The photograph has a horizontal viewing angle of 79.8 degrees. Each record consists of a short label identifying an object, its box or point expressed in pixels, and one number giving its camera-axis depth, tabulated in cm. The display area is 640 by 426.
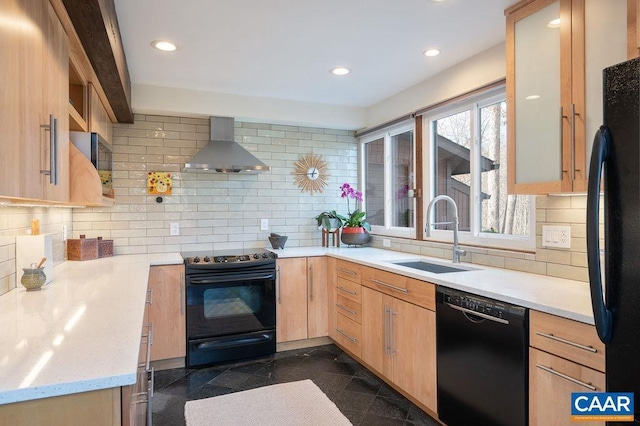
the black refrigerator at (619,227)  95
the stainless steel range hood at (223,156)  338
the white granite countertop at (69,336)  90
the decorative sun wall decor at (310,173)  412
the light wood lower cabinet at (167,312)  304
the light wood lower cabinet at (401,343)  228
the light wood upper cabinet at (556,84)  167
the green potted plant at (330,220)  400
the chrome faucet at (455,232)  273
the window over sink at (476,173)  258
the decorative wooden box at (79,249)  301
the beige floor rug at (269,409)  231
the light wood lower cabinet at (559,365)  141
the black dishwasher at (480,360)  170
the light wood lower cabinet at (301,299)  343
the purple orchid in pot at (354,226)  382
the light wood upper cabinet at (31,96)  107
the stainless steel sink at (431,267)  267
